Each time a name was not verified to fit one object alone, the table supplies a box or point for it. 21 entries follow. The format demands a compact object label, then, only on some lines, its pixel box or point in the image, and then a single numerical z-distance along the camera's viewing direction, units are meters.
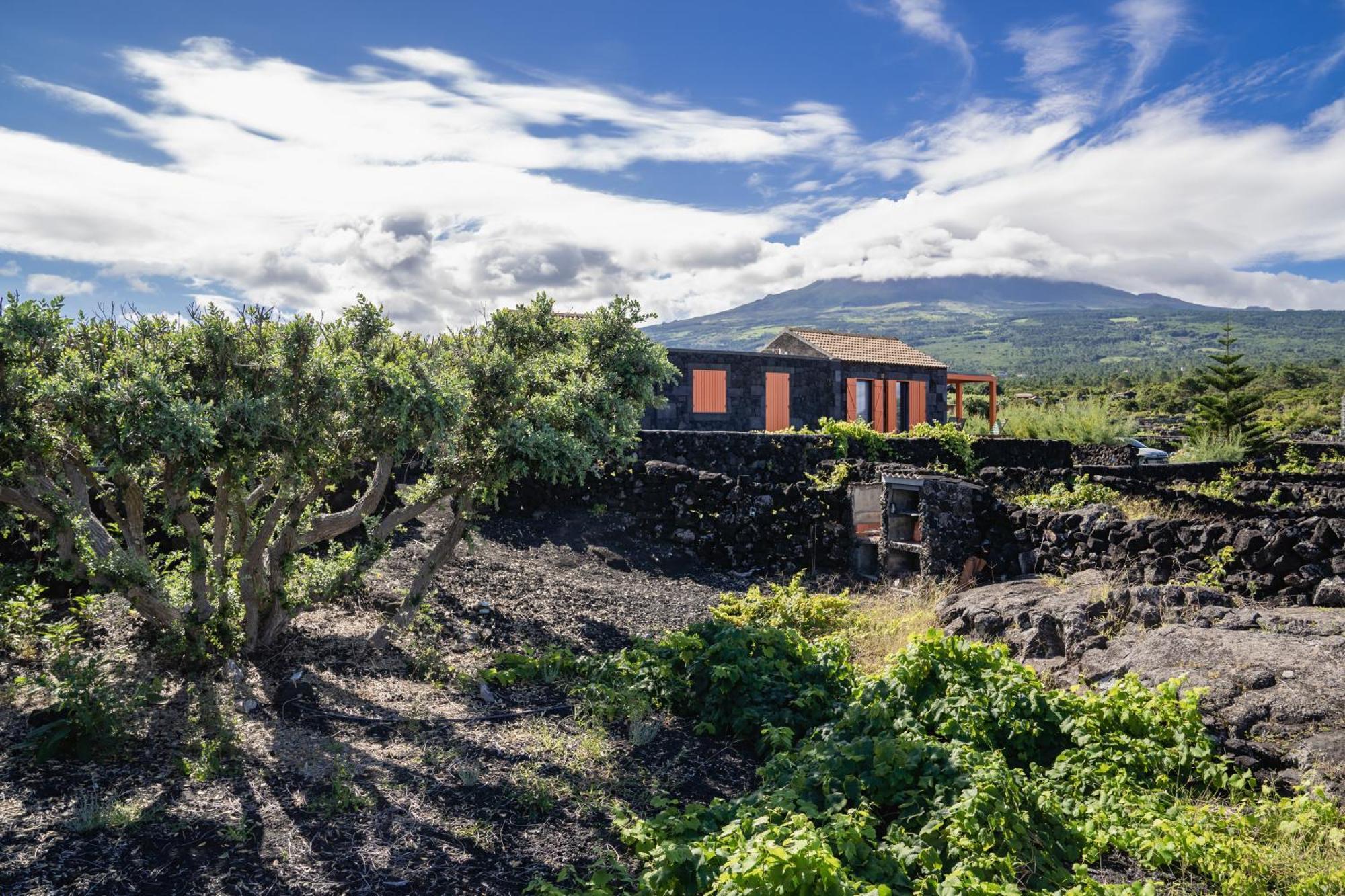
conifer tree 27.60
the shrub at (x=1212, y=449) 20.64
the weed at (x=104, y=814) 4.56
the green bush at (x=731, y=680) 6.51
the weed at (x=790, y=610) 9.64
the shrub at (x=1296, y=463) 17.86
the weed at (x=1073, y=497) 11.91
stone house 22.83
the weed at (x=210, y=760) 5.23
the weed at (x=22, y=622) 6.73
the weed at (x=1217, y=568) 8.98
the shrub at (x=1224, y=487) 13.34
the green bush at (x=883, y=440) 18.78
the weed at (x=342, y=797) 4.99
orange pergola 31.97
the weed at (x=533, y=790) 5.17
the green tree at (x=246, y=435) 5.69
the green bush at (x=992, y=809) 4.17
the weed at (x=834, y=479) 13.95
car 22.27
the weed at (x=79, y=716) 5.32
